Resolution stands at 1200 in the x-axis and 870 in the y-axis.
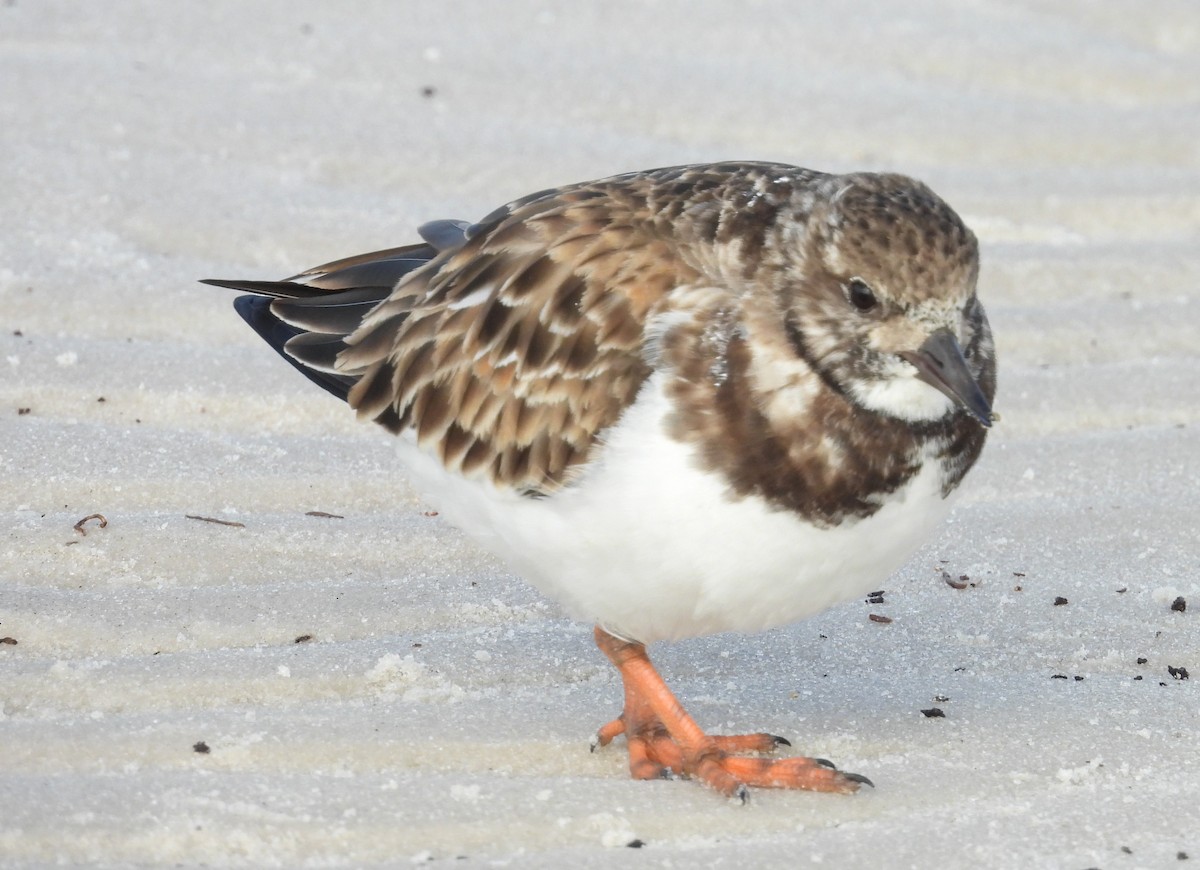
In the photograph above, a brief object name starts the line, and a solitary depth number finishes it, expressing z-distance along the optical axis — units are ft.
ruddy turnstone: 22.61
